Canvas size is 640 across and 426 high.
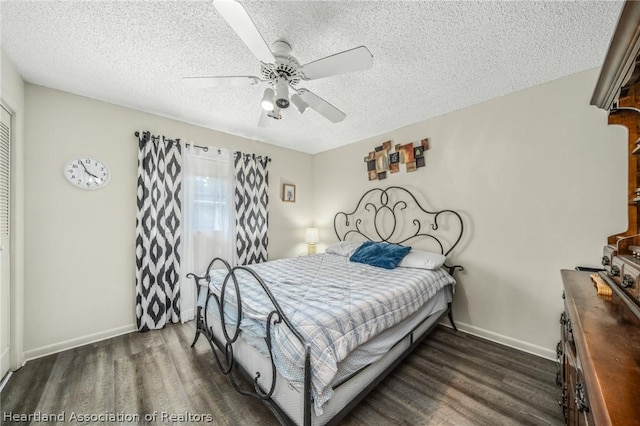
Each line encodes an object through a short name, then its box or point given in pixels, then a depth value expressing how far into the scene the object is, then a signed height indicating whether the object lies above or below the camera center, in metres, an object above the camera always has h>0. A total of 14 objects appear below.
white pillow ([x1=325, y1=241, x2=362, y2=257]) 3.36 -0.50
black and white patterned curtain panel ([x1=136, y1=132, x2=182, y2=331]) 2.74 -0.24
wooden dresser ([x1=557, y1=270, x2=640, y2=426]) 0.51 -0.38
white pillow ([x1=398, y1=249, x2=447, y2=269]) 2.55 -0.50
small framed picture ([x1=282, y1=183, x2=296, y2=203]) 4.17 +0.34
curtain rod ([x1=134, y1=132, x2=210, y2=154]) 3.20 +0.83
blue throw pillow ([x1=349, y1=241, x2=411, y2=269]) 2.72 -0.49
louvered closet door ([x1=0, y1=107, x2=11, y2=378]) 1.89 -0.23
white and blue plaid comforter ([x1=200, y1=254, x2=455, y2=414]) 1.25 -0.61
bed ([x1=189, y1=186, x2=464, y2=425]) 1.28 -0.68
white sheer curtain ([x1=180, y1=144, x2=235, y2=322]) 3.04 -0.02
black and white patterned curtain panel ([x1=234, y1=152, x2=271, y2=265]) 3.54 +0.07
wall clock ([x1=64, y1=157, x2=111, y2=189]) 2.41 +0.38
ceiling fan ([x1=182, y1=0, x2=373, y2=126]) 1.32 +0.91
